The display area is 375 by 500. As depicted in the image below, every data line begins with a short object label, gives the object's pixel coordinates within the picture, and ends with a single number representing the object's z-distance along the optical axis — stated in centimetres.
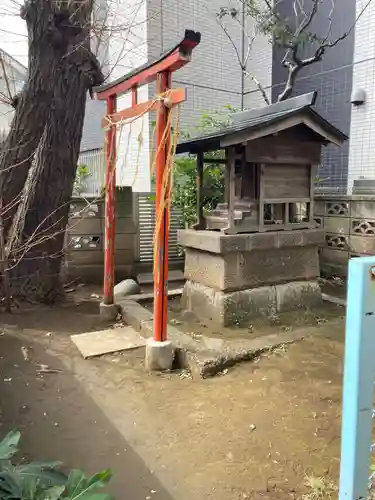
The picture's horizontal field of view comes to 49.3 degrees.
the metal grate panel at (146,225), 868
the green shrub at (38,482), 189
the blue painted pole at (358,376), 152
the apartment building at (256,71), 827
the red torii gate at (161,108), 385
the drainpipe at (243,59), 1041
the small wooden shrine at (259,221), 532
